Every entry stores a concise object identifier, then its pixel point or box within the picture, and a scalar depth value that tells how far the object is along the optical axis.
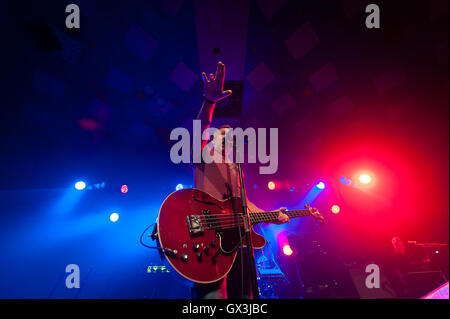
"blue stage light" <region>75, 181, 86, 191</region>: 4.87
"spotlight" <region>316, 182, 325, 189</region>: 6.38
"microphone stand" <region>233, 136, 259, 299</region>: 1.36
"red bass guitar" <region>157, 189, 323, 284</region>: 1.45
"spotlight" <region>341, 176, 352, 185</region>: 6.36
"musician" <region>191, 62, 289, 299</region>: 2.41
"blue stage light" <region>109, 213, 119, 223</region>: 5.28
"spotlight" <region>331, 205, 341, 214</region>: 6.03
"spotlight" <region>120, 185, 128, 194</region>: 5.46
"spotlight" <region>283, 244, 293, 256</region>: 4.84
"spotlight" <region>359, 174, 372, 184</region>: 6.16
